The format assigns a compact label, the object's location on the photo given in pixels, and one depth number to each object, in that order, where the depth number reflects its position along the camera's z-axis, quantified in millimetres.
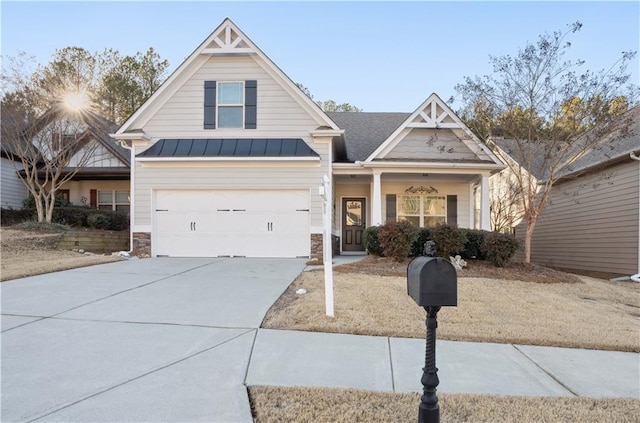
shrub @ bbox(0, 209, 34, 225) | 17141
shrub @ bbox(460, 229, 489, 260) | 11906
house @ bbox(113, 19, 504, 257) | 13227
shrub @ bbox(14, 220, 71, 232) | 15109
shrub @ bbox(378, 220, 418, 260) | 11281
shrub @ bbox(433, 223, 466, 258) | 11219
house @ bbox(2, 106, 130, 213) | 16906
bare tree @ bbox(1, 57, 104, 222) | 16141
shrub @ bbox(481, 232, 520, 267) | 11094
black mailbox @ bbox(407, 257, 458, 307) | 2879
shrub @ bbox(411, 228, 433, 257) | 11828
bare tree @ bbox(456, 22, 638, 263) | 11141
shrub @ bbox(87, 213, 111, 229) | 16375
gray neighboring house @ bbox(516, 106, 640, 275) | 12531
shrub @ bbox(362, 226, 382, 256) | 12031
